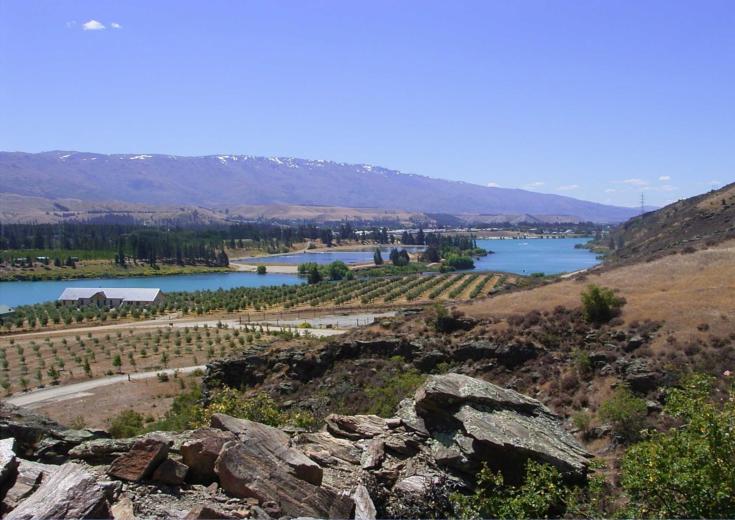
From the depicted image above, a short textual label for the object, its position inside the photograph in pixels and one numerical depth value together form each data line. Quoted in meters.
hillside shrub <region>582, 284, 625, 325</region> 31.80
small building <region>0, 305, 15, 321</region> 73.32
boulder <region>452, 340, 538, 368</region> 29.58
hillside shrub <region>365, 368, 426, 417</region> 22.91
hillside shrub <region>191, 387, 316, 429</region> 17.31
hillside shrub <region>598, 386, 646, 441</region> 18.80
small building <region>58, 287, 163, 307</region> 84.56
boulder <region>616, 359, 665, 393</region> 23.77
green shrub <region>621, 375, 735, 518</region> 9.07
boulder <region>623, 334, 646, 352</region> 27.50
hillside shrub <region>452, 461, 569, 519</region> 10.37
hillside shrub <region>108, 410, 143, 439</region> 20.59
